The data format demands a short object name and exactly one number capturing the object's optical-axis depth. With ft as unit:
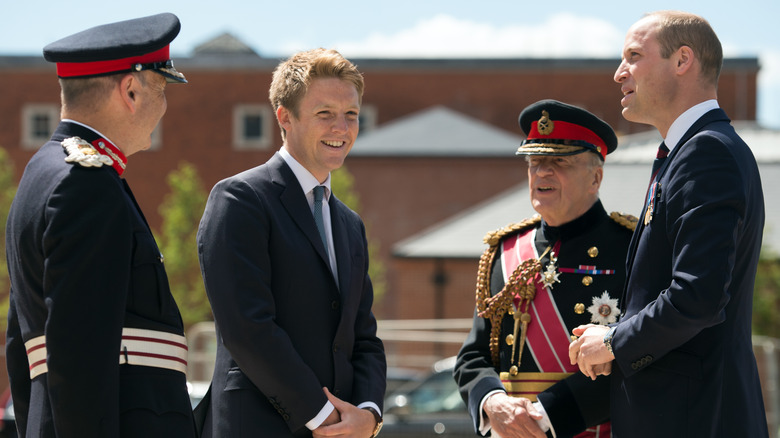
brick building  122.11
